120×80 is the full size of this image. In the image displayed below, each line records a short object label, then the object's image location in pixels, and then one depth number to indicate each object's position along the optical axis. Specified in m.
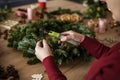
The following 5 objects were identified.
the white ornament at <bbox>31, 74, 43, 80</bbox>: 1.13
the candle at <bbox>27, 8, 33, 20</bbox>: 1.81
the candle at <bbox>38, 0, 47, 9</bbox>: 2.00
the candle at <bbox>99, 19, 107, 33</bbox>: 1.71
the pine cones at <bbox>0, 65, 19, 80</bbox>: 1.11
